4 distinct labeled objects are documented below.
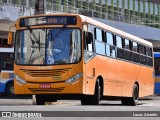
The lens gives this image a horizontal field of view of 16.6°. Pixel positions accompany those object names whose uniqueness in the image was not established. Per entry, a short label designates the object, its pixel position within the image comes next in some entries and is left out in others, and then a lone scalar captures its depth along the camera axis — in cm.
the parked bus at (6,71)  3158
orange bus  1819
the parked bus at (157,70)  3581
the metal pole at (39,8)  2425
